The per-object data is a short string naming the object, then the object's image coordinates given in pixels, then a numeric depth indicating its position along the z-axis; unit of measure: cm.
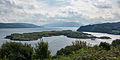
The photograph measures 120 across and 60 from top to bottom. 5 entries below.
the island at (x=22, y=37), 10102
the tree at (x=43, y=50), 1688
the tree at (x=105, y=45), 3279
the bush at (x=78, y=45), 2375
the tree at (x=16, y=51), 1938
